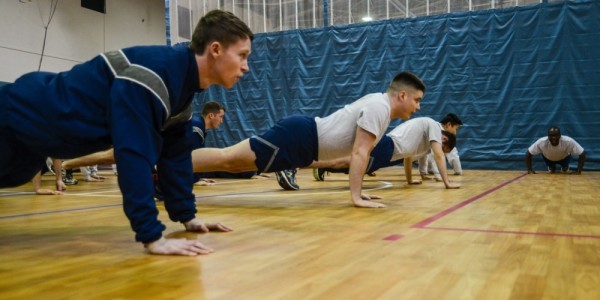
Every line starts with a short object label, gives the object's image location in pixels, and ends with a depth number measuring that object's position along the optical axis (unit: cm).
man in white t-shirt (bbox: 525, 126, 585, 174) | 776
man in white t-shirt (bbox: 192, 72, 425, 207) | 362
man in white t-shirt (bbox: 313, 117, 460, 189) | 495
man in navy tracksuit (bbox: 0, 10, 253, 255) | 171
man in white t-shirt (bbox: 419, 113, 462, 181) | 644
